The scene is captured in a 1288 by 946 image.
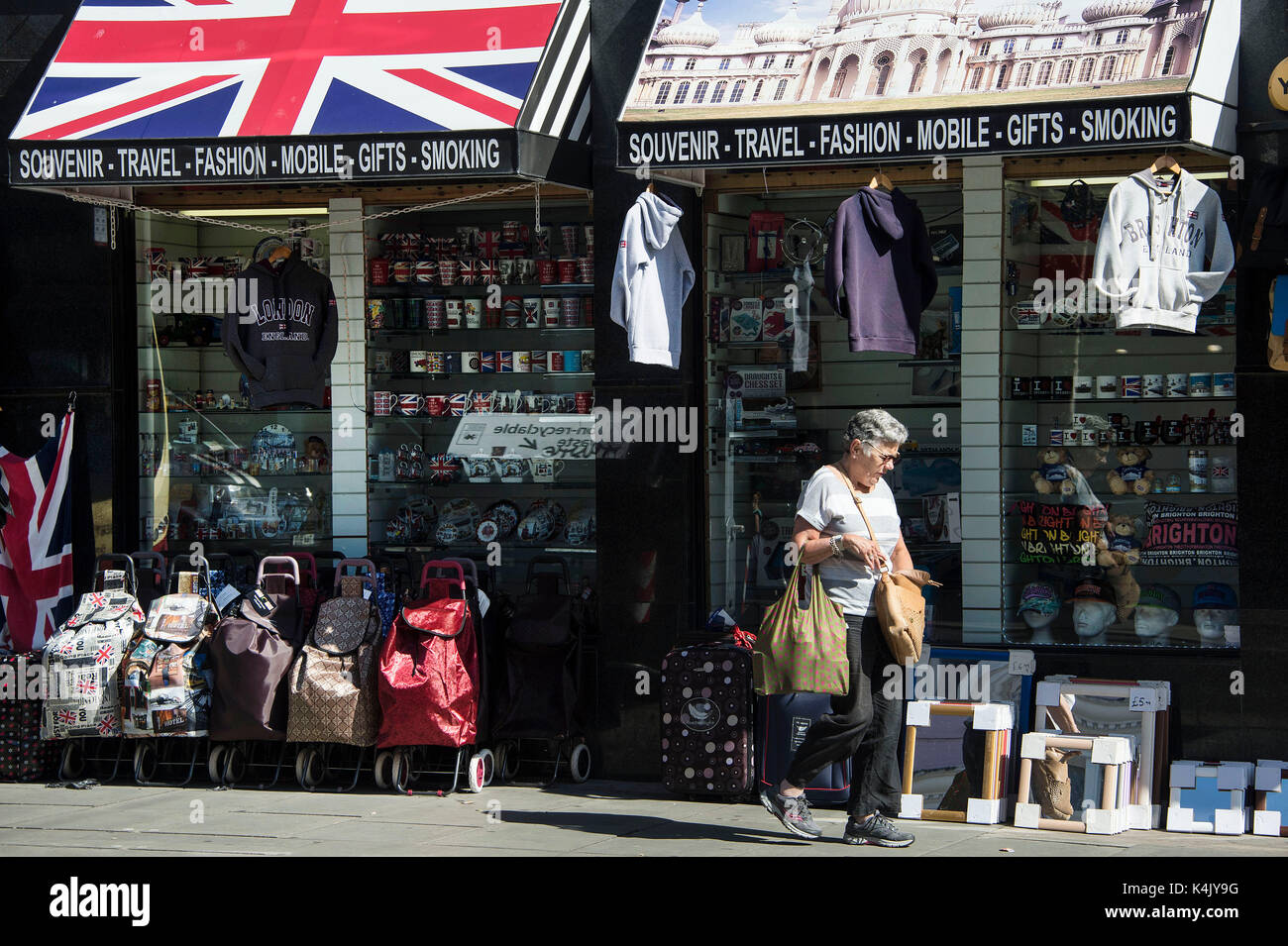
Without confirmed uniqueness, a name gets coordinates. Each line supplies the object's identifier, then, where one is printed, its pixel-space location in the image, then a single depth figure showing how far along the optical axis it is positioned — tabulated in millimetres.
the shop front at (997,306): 8203
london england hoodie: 10398
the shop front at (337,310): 9430
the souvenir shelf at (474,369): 10289
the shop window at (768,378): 9758
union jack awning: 9016
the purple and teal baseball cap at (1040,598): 9117
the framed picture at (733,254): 9797
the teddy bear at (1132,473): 9031
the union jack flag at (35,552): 10336
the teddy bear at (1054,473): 9203
